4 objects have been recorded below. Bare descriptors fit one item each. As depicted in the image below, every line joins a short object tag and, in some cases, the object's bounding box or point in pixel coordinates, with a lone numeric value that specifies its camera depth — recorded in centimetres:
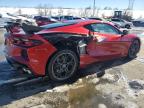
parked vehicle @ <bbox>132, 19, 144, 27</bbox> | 1842
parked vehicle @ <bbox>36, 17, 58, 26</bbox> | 1084
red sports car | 251
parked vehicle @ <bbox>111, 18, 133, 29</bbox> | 1438
